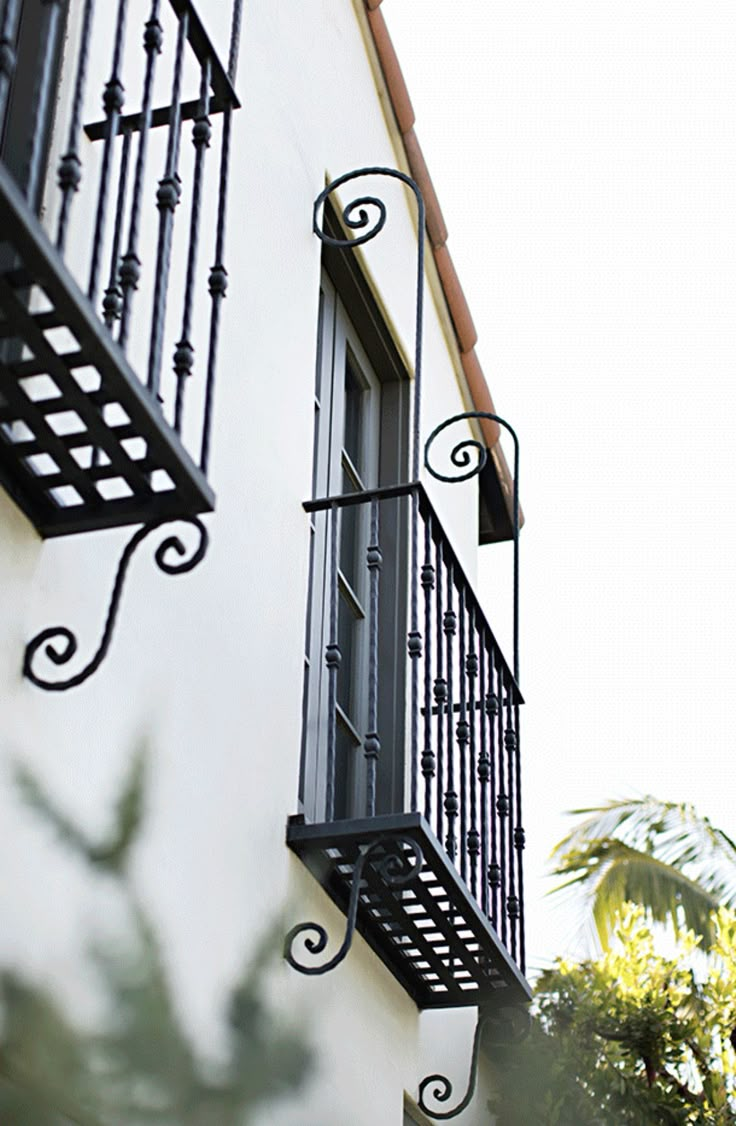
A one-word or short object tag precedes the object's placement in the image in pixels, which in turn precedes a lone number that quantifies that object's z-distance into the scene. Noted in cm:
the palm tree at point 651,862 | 1269
